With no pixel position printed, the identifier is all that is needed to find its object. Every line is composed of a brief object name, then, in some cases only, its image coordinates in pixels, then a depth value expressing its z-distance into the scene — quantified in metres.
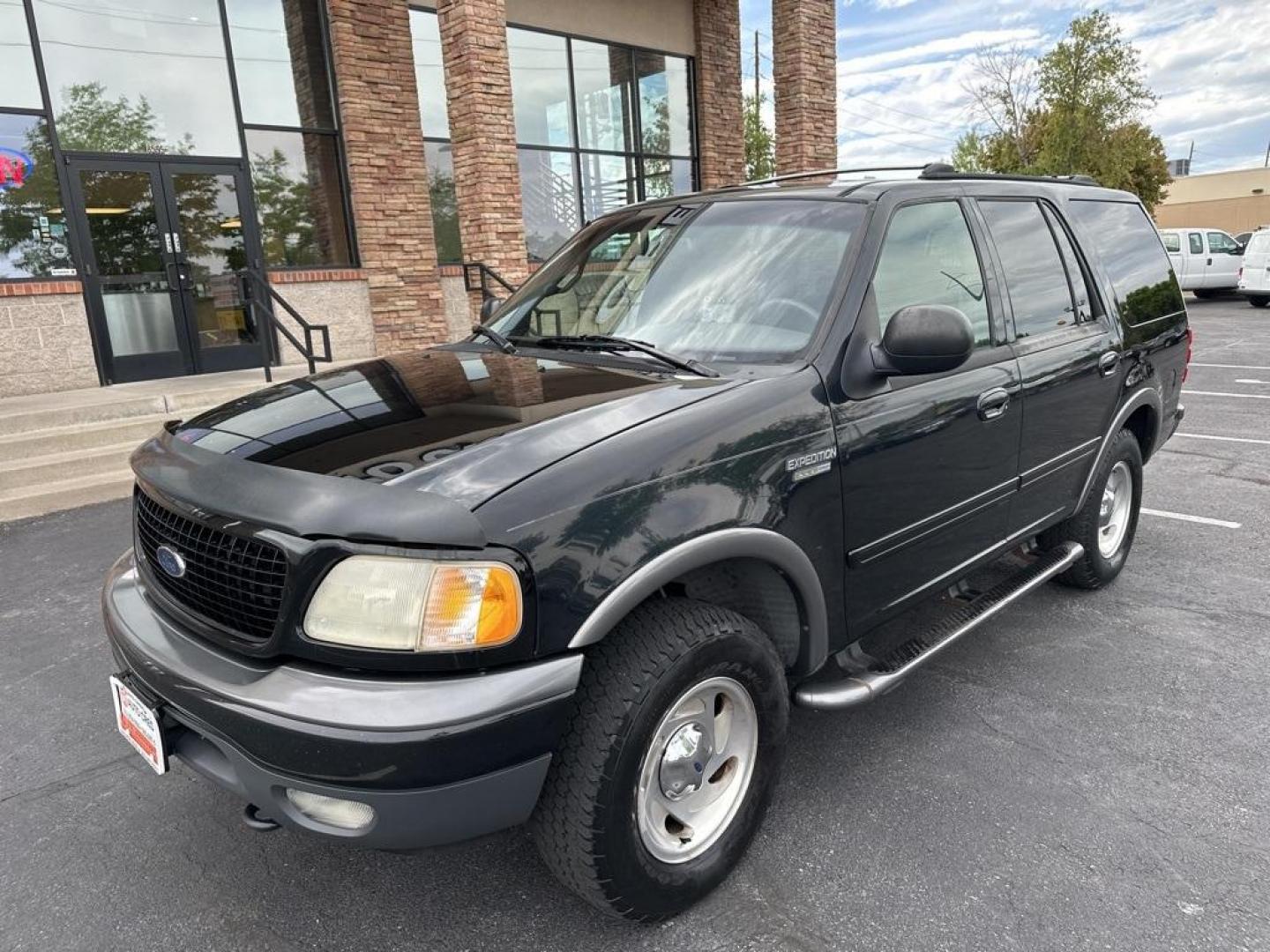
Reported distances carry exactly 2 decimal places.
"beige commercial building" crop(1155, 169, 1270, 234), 46.28
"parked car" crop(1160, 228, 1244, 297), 22.28
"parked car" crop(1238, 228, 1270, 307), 19.78
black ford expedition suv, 1.85
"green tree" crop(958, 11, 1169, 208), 23.69
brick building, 8.99
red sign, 8.74
